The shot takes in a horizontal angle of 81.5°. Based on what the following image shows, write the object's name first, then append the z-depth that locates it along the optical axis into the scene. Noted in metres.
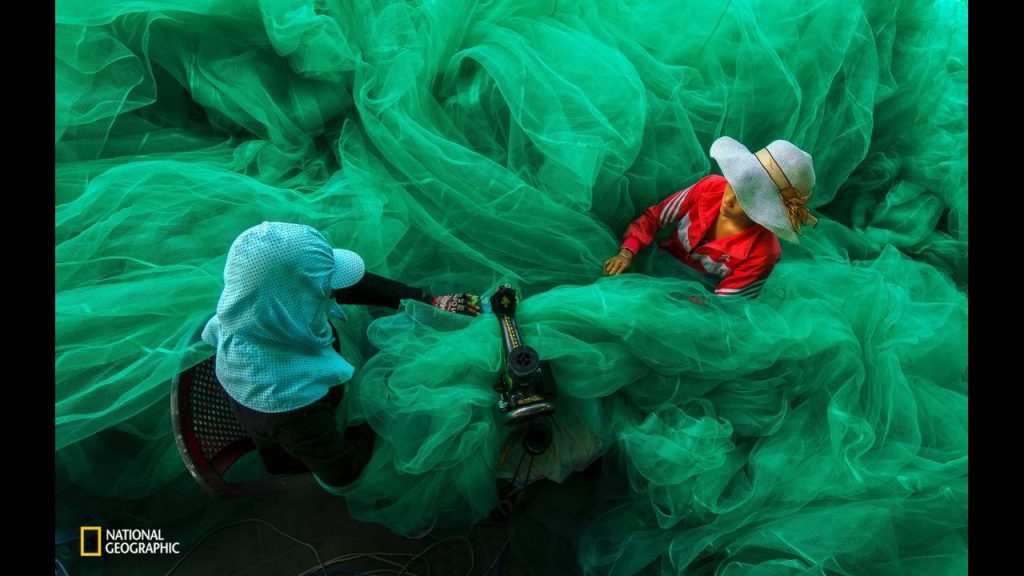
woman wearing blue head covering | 1.05
